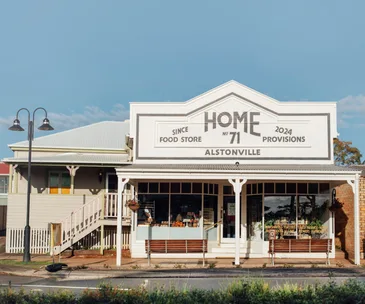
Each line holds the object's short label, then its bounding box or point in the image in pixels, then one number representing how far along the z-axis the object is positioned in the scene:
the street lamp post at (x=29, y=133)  17.81
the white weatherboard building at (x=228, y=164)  19.08
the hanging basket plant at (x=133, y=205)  18.35
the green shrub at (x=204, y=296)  7.57
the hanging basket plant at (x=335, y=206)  18.34
